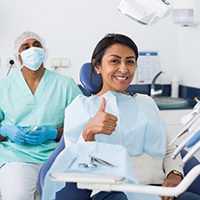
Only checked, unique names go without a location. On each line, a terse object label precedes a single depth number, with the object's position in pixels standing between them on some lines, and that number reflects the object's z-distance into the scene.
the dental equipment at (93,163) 1.20
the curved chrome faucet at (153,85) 2.98
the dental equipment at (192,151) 1.08
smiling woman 1.74
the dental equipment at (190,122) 1.25
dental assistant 2.13
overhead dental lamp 2.01
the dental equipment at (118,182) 1.13
